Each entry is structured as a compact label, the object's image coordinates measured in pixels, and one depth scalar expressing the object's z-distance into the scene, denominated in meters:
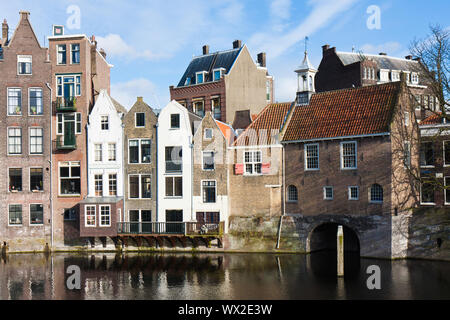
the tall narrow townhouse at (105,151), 45.56
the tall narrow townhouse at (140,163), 45.16
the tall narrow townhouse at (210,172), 43.62
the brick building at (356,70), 63.11
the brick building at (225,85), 54.84
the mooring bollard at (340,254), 32.66
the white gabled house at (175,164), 44.31
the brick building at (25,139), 45.28
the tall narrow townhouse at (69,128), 45.31
